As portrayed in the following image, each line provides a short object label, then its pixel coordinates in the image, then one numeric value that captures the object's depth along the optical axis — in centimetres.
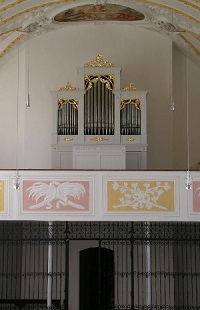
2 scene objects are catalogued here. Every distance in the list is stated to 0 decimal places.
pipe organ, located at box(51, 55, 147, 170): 1797
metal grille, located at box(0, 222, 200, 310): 1792
